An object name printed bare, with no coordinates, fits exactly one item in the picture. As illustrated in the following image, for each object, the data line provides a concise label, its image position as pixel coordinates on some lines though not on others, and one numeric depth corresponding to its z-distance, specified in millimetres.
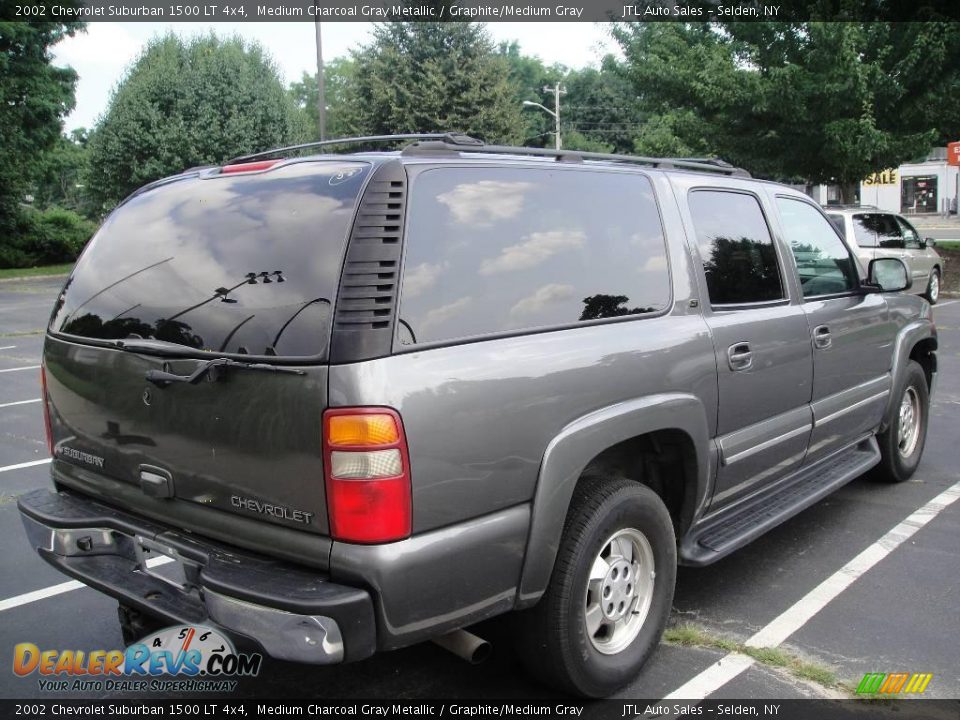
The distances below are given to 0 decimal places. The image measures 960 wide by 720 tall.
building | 52406
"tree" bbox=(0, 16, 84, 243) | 28969
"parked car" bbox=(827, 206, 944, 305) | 13977
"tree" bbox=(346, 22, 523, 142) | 32562
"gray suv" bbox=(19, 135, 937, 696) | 2432
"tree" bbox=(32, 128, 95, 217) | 31828
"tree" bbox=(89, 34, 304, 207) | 31922
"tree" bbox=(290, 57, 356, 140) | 40438
